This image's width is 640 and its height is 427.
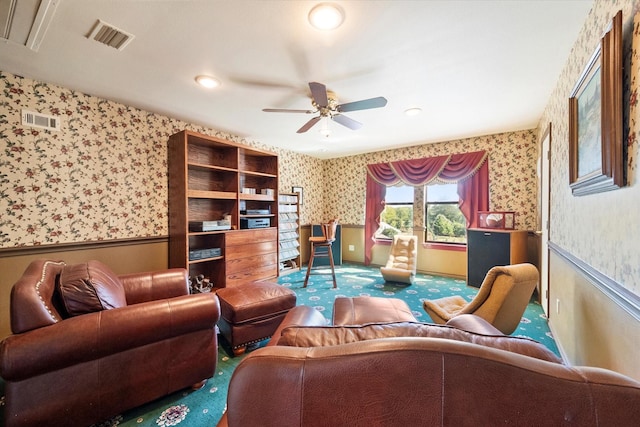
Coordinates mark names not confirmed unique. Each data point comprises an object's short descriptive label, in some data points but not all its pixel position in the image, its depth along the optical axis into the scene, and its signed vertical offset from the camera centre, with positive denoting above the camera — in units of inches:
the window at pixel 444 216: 172.4 -1.8
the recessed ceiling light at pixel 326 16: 57.3 +47.9
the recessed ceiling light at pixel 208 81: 88.1 +48.6
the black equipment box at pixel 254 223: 145.7 -5.4
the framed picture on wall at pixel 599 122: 42.1 +19.1
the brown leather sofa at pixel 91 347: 46.1 -27.9
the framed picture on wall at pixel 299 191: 198.0 +18.6
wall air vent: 88.6 +34.7
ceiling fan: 83.7 +40.9
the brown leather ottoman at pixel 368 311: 68.7 -29.4
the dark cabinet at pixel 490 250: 133.4 -20.4
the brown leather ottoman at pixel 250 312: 79.8 -33.0
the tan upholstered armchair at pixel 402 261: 152.3 -31.1
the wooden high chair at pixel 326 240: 153.3 -16.4
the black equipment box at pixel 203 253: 120.0 -19.9
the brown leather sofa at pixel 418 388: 20.7 -15.8
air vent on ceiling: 63.9 +48.4
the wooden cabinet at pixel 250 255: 133.8 -24.2
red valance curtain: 158.1 +25.4
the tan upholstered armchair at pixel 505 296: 67.8 -23.3
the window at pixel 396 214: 191.2 -0.3
